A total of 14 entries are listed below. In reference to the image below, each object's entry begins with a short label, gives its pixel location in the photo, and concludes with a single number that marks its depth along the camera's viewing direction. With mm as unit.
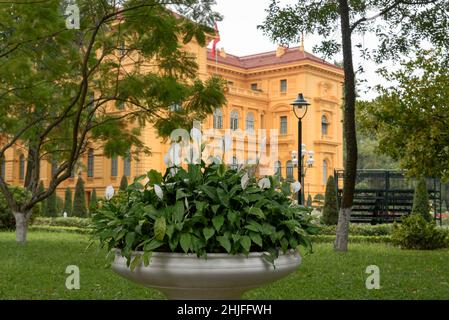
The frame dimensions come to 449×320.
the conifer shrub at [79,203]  29391
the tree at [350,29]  11977
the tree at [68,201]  32809
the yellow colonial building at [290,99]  49938
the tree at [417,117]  11633
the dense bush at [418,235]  13805
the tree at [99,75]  10619
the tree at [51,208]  28766
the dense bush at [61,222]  23672
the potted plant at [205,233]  3135
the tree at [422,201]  20312
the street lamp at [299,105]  16731
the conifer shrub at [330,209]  21484
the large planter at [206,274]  3105
